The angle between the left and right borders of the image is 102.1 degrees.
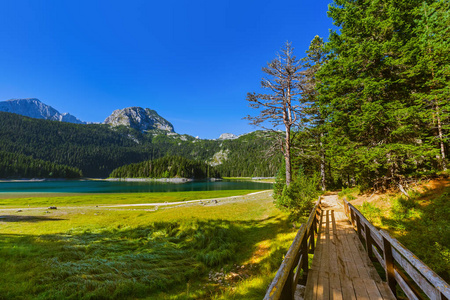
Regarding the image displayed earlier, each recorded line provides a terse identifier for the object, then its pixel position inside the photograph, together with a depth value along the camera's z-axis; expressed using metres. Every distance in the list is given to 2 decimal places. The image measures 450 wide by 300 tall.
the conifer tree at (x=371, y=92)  12.98
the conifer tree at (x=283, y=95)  17.06
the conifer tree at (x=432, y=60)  11.95
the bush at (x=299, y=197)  13.67
